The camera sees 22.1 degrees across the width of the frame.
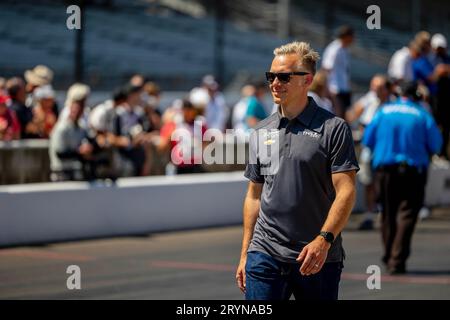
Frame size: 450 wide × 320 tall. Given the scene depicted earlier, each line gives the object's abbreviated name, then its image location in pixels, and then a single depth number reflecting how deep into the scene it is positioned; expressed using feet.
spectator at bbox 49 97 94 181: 44.34
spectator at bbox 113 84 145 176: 47.93
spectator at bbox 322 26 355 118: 56.44
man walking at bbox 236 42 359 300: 17.95
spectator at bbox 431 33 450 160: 61.21
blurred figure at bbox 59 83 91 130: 44.72
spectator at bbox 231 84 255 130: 54.85
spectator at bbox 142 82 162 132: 55.72
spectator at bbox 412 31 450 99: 60.85
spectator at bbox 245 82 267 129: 54.13
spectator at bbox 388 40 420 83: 60.64
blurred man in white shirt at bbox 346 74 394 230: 46.32
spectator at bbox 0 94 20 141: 45.70
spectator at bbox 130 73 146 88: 52.24
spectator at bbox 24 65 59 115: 51.60
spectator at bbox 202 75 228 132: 60.85
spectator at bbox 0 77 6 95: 50.51
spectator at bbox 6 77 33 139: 47.70
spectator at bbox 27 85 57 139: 49.55
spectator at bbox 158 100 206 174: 49.88
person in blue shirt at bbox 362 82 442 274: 35.81
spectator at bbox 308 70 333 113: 45.80
